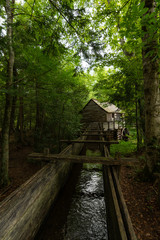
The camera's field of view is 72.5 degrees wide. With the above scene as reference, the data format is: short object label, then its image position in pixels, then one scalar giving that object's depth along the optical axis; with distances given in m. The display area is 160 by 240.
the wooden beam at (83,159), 3.62
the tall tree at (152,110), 3.52
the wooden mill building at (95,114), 20.17
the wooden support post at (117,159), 3.68
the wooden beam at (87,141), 6.49
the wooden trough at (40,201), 1.98
